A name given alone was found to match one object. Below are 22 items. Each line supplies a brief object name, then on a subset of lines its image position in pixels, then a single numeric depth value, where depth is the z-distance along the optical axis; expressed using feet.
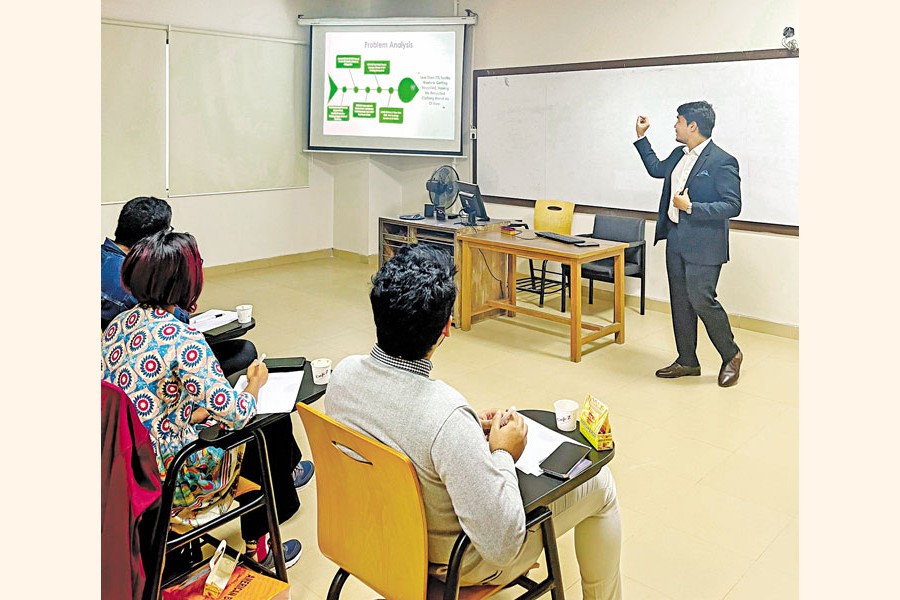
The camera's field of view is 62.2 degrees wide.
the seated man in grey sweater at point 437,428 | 4.86
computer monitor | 17.81
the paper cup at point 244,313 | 9.58
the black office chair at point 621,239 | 17.60
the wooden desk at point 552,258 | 14.71
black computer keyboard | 15.78
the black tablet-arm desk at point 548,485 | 5.23
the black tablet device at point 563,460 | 5.52
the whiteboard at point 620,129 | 16.21
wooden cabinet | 17.34
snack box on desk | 5.98
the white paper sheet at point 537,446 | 5.75
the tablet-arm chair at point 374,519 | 4.88
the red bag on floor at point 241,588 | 6.48
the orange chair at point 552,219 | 19.74
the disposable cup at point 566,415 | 6.30
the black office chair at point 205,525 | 5.75
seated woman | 6.08
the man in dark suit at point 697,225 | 12.67
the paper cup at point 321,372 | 7.45
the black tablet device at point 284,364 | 7.93
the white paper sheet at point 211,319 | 9.59
